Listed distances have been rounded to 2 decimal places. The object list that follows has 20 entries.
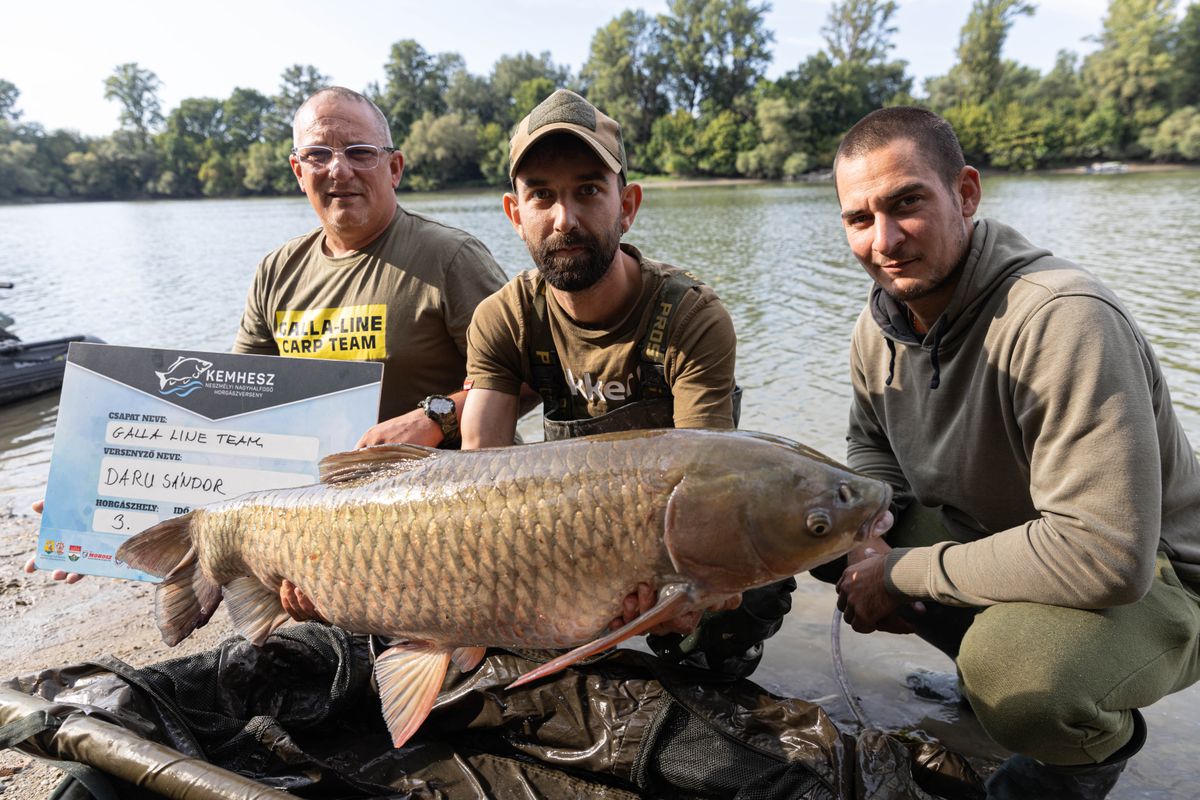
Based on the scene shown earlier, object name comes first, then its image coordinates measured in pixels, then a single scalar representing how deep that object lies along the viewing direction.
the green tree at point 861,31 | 79.38
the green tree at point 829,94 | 61.41
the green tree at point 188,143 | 79.75
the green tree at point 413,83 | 90.12
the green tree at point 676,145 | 65.94
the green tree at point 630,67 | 80.94
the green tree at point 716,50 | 80.25
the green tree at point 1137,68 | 56.84
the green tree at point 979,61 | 69.44
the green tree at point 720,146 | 63.97
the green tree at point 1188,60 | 58.66
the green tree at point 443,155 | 69.06
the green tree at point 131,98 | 98.50
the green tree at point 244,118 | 93.31
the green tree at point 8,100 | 98.88
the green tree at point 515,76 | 86.12
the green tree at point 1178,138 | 48.94
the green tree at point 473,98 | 86.88
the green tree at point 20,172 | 71.38
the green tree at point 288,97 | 94.14
